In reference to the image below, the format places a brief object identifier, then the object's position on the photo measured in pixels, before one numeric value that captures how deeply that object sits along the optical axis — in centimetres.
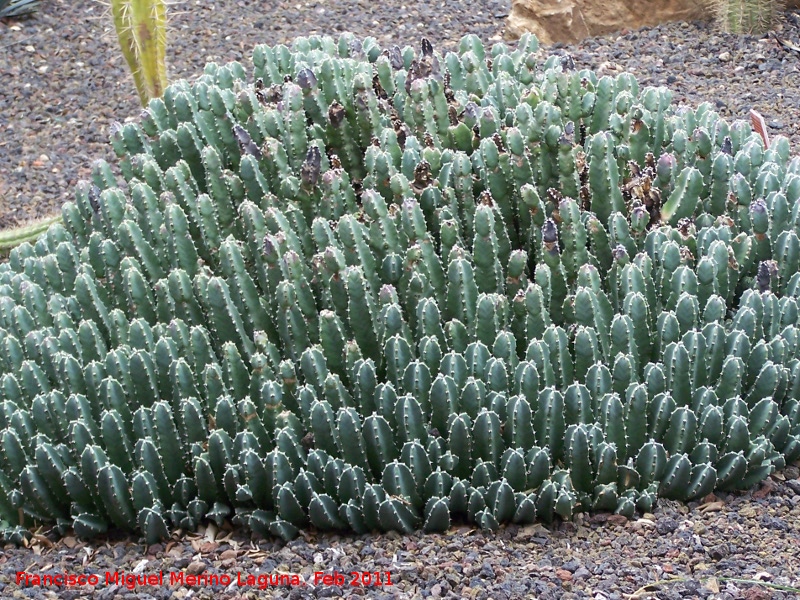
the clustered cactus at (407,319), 324
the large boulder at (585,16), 785
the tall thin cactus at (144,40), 600
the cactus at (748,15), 736
